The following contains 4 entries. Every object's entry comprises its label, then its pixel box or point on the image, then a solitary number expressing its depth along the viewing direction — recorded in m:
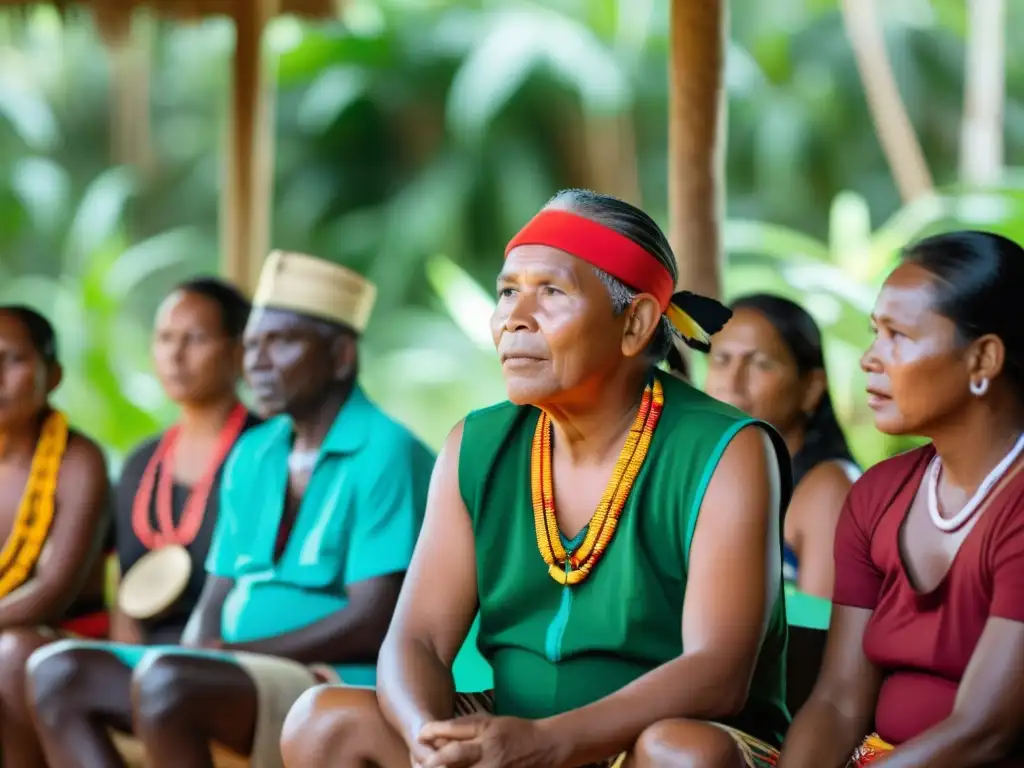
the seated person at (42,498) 4.27
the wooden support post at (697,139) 4.45
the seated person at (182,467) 4.36
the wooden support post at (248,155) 6.45
